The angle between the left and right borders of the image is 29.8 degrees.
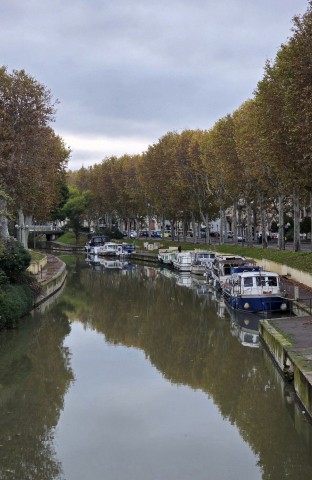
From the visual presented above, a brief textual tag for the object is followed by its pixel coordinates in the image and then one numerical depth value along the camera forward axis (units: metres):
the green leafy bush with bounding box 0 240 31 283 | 28.39
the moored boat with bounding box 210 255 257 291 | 42.65
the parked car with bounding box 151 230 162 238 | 119.19
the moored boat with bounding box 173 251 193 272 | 62.94
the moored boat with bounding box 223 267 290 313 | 31.73
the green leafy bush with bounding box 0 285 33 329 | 26.64
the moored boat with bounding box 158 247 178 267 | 70.38
